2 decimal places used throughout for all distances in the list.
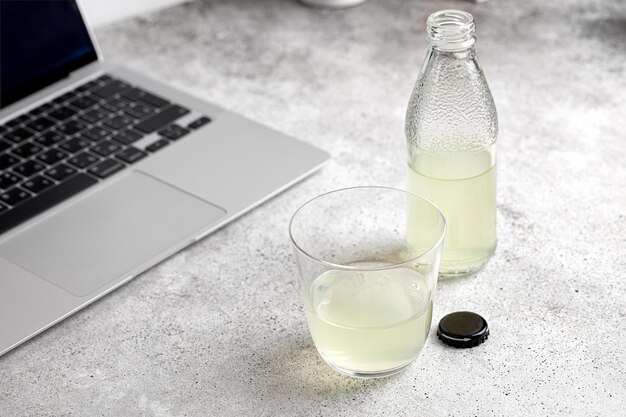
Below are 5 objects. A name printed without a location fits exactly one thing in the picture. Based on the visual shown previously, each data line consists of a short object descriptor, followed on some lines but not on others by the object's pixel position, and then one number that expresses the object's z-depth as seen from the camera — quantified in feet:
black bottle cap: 2.83
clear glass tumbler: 2.67
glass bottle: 2.85
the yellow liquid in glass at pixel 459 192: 2.90
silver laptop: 3.08
